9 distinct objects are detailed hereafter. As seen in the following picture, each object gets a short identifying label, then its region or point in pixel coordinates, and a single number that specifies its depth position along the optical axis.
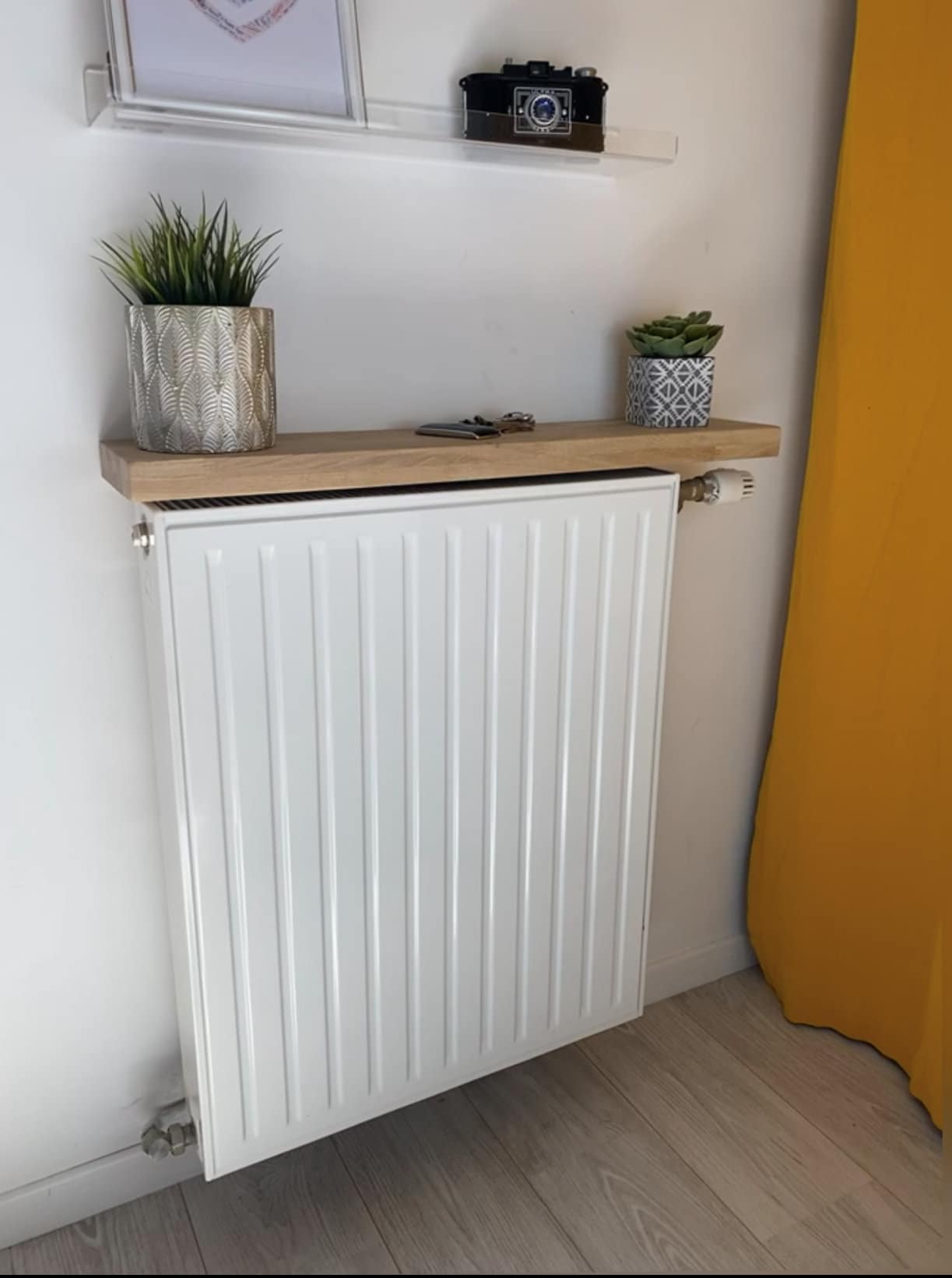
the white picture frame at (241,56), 0.82
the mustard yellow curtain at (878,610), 1.15
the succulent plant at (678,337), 1.08
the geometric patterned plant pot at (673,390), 1.09
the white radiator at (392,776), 0.90
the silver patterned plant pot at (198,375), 0.81
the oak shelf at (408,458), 0.81
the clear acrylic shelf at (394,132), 0.83
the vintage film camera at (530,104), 0.96
